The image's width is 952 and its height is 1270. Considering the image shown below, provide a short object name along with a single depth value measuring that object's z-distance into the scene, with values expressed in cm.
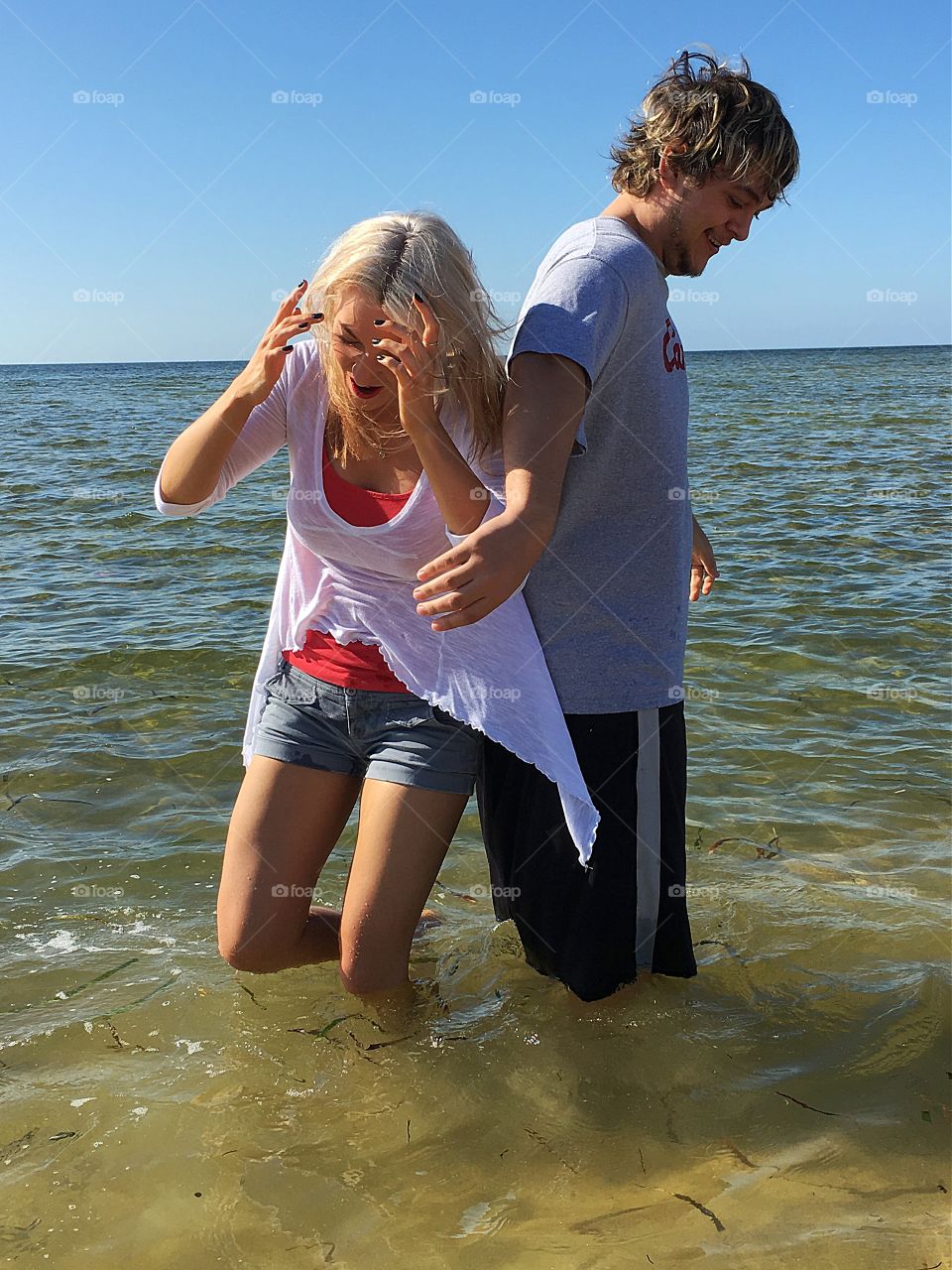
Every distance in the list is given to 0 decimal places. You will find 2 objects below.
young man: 241
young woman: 274
